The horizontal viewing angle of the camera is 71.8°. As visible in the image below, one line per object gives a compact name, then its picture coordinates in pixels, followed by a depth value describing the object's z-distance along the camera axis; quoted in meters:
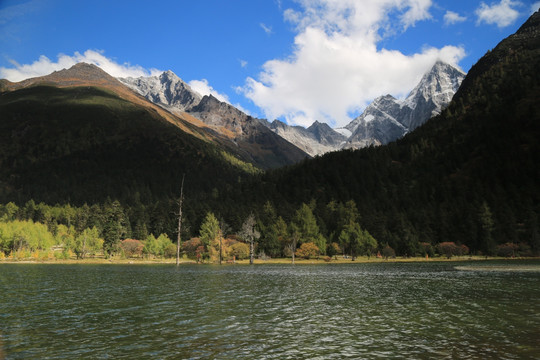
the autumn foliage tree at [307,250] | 167.25
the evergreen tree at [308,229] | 173.88
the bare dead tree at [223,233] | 157.15
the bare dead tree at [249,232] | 150.88
